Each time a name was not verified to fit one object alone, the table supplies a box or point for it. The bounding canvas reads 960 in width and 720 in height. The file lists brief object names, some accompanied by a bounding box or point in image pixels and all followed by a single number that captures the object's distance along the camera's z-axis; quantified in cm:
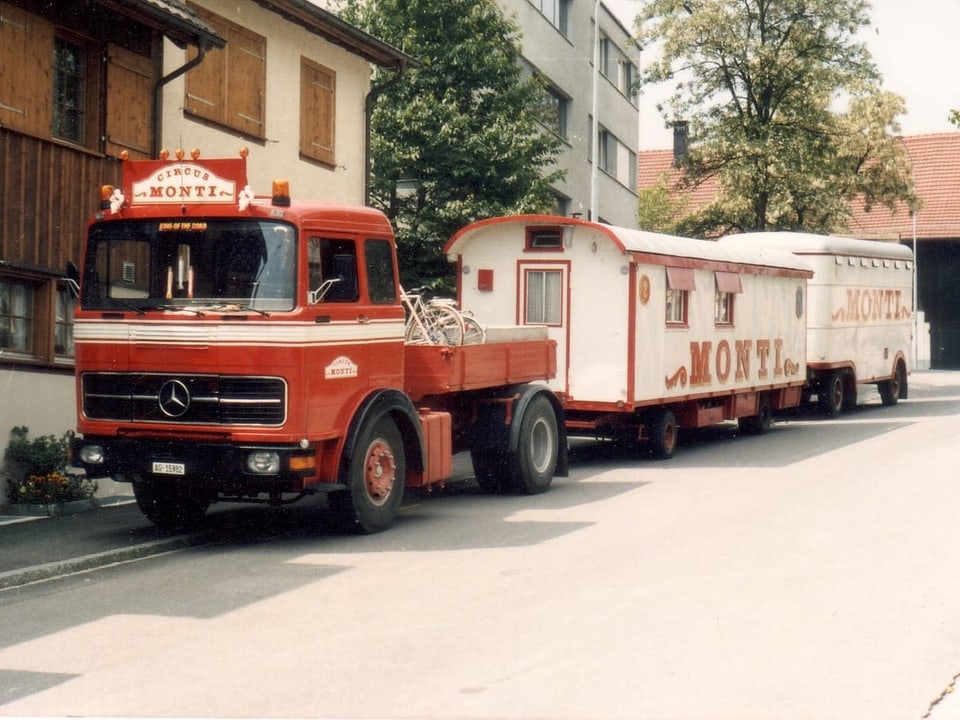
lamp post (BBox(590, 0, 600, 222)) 3322
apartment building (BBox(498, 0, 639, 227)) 3688
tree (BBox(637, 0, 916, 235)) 3406
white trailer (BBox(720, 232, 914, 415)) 2586
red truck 1051
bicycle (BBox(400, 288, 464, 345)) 1326
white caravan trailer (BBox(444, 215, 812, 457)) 1725
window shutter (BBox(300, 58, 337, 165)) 2003
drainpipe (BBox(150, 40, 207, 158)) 1595
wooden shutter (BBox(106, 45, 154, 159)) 1509
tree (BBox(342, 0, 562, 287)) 2520
